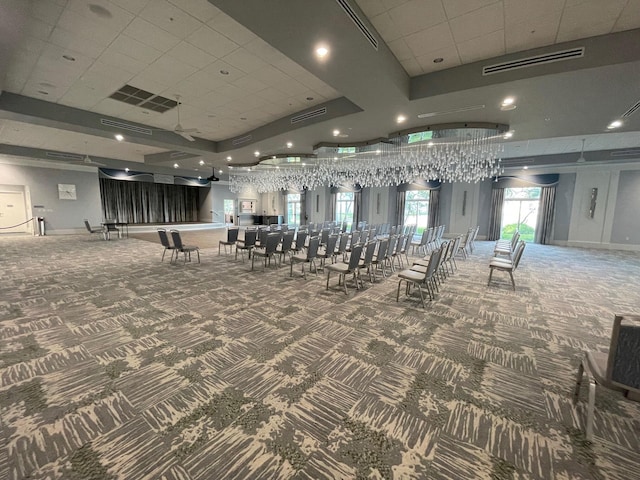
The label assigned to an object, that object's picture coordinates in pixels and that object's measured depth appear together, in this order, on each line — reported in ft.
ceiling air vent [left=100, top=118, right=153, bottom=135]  23.72
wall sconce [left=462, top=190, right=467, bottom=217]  44.79
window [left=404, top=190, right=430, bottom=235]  48.67
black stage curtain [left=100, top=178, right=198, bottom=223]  60.90
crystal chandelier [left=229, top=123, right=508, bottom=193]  23.32
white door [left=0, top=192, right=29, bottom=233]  41.22
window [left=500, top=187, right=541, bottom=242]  42.78
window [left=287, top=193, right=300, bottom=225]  67.55
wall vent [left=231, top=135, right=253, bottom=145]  28.67
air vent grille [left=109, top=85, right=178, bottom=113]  18.75
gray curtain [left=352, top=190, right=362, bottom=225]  54.13
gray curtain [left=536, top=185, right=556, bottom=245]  41.01
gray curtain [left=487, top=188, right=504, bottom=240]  43.55
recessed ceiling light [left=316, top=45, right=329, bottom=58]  11.17
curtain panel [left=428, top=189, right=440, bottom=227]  46.39
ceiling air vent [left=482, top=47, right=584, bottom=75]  12.05
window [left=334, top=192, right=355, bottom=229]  57.11
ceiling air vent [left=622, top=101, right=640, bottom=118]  16.35
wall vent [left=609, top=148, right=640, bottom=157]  30.71
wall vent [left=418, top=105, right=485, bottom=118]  17.39
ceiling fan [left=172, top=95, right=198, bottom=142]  18.84
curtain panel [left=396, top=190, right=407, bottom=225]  49.76
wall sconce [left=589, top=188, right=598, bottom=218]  38.52
